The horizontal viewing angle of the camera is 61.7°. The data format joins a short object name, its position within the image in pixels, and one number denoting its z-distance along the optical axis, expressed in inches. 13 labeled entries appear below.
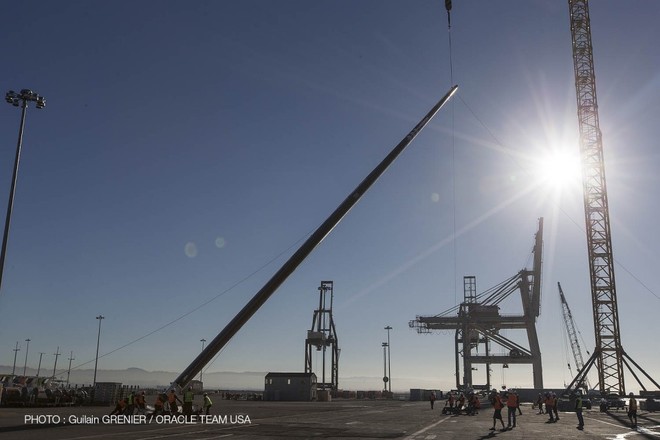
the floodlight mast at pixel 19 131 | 1224.8
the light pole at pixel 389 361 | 4372.5
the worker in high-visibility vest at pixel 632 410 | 1193.5
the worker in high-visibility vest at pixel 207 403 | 1160.8
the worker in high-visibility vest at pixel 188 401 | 1013.4
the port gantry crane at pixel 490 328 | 3513.8
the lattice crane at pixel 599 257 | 2583.7
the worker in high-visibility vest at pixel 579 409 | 1043.3
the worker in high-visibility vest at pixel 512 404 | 1061.1
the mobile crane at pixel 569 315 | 5521.7
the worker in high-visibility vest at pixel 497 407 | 982.9
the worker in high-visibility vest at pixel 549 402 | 1315.5
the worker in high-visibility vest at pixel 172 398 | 905.5
